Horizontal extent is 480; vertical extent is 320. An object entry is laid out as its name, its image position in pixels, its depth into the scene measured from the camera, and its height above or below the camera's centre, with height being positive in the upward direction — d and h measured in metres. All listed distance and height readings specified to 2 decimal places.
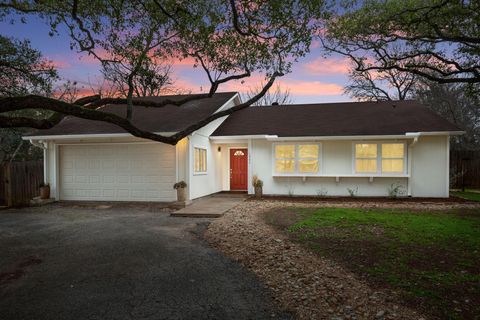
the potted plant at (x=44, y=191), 13.58 -1.49
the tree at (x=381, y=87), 26.92 +5.68
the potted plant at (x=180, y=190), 12.05 -1.30
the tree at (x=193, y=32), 8.50 +3.47
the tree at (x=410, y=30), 8.20 +3.51
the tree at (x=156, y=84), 26.97 +6.02
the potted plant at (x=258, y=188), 14.41 -1.46
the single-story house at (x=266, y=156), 13.20 -0.06
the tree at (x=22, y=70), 11.45 +3.02
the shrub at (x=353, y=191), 14.17 -1.57
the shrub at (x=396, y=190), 13.75 -1.50
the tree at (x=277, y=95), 36.94 +6.71
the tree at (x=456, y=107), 27.08 +3.99
